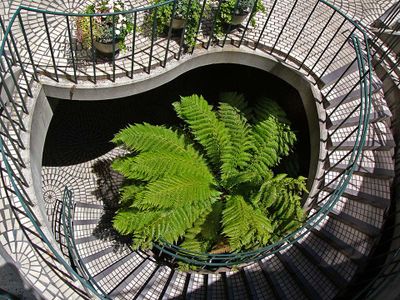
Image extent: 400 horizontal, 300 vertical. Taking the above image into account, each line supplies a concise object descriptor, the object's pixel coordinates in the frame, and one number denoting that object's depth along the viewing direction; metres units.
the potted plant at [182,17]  5.66
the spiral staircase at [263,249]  4.55
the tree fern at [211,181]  5.46
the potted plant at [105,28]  5.34
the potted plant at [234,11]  5.93
